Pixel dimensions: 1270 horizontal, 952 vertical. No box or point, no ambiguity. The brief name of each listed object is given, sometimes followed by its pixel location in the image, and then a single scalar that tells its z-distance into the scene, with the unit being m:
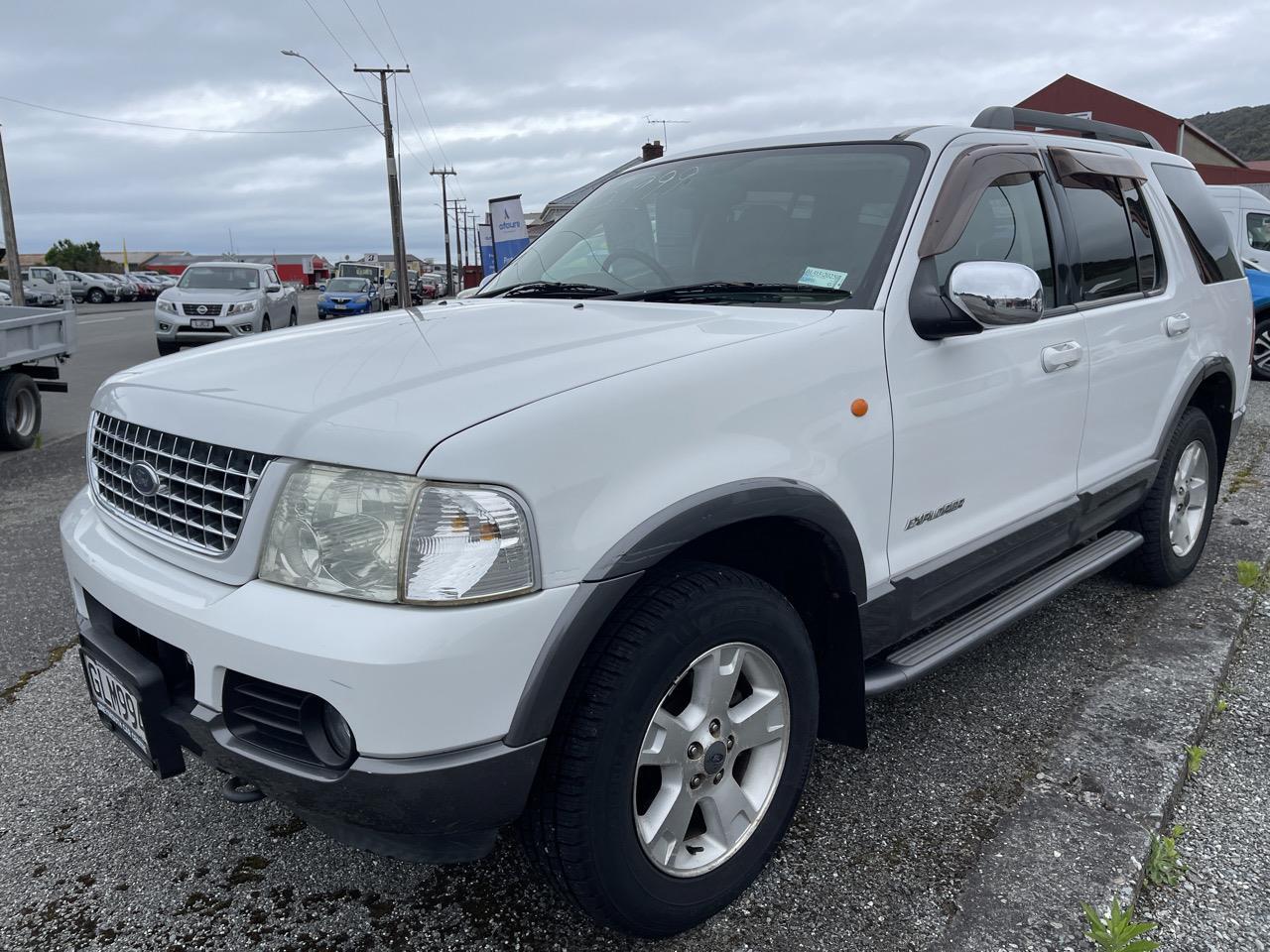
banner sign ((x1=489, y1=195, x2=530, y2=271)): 15.44
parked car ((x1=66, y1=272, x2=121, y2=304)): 48.53
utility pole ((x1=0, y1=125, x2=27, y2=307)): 25.86
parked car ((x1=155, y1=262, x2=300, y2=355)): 17.20
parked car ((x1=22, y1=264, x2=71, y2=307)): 37.84
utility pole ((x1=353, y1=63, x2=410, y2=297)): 34.66
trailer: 8.06
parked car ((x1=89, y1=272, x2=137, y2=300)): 52.39
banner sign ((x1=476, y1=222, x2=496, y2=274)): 19.78
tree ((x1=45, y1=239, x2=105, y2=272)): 79.00
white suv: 1.73
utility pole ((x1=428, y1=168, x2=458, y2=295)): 80.81
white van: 12.04
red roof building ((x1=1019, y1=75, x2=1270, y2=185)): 33.09
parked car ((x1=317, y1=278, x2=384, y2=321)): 32.59
